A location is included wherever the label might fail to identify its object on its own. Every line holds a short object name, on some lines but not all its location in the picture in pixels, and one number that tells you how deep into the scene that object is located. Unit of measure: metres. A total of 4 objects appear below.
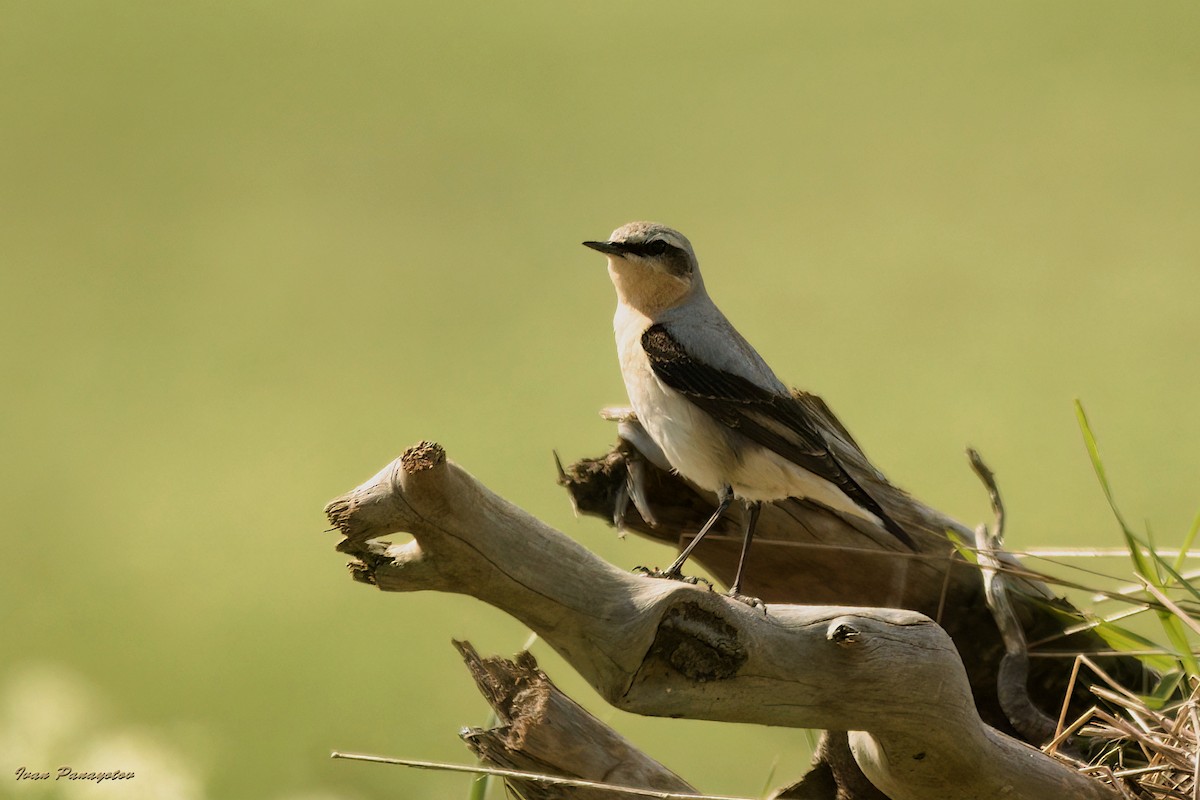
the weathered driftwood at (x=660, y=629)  3.83
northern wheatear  6.08
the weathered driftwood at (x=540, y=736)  4.34
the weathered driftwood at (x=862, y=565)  6.67
